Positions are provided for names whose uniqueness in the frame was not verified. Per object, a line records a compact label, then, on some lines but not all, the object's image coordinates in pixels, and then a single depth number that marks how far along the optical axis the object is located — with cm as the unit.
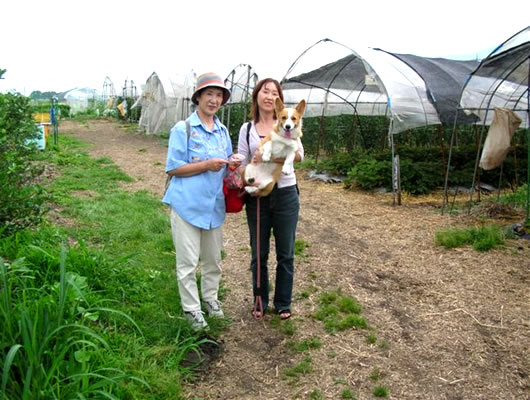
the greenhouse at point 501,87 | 647
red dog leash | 374
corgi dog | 350
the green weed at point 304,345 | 349
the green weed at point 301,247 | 564
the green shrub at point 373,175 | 954
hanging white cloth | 689
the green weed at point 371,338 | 362
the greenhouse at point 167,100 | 2033
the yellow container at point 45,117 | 1917
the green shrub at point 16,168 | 386
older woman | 329
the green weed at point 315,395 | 293
